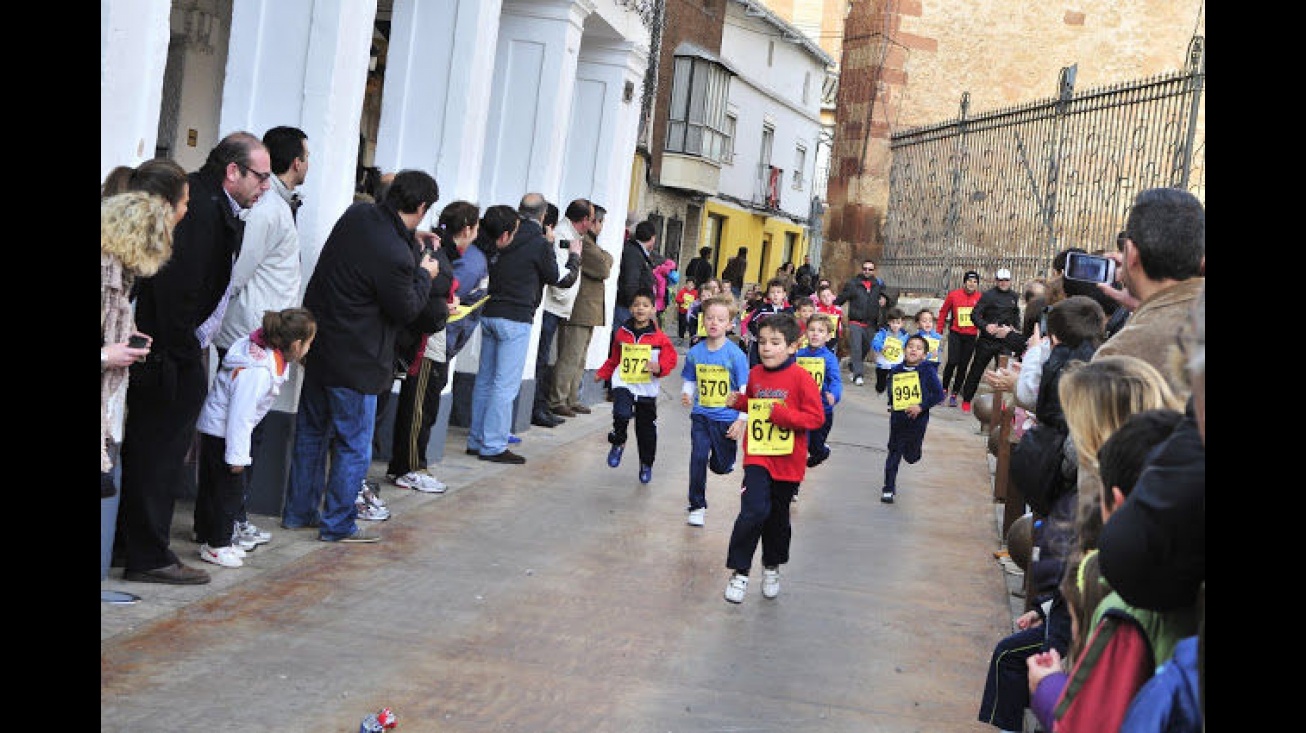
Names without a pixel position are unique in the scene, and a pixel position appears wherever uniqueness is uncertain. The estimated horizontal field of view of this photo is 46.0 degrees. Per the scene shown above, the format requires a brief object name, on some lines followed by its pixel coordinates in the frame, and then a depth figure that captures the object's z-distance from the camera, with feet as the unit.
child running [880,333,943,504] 39.11
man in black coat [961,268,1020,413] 61.15
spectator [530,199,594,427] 44.19
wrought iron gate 52.47
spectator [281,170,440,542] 26.43
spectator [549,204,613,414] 46.29
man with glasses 21.70
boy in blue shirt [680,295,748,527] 32.83
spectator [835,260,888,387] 77.15
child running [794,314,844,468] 37.06
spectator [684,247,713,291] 89.51
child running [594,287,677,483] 37.60
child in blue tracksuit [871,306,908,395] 50.24
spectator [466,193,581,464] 37.96
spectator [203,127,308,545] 24.77
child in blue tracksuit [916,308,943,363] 51.03
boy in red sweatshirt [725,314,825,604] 26.58
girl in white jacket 23.52
